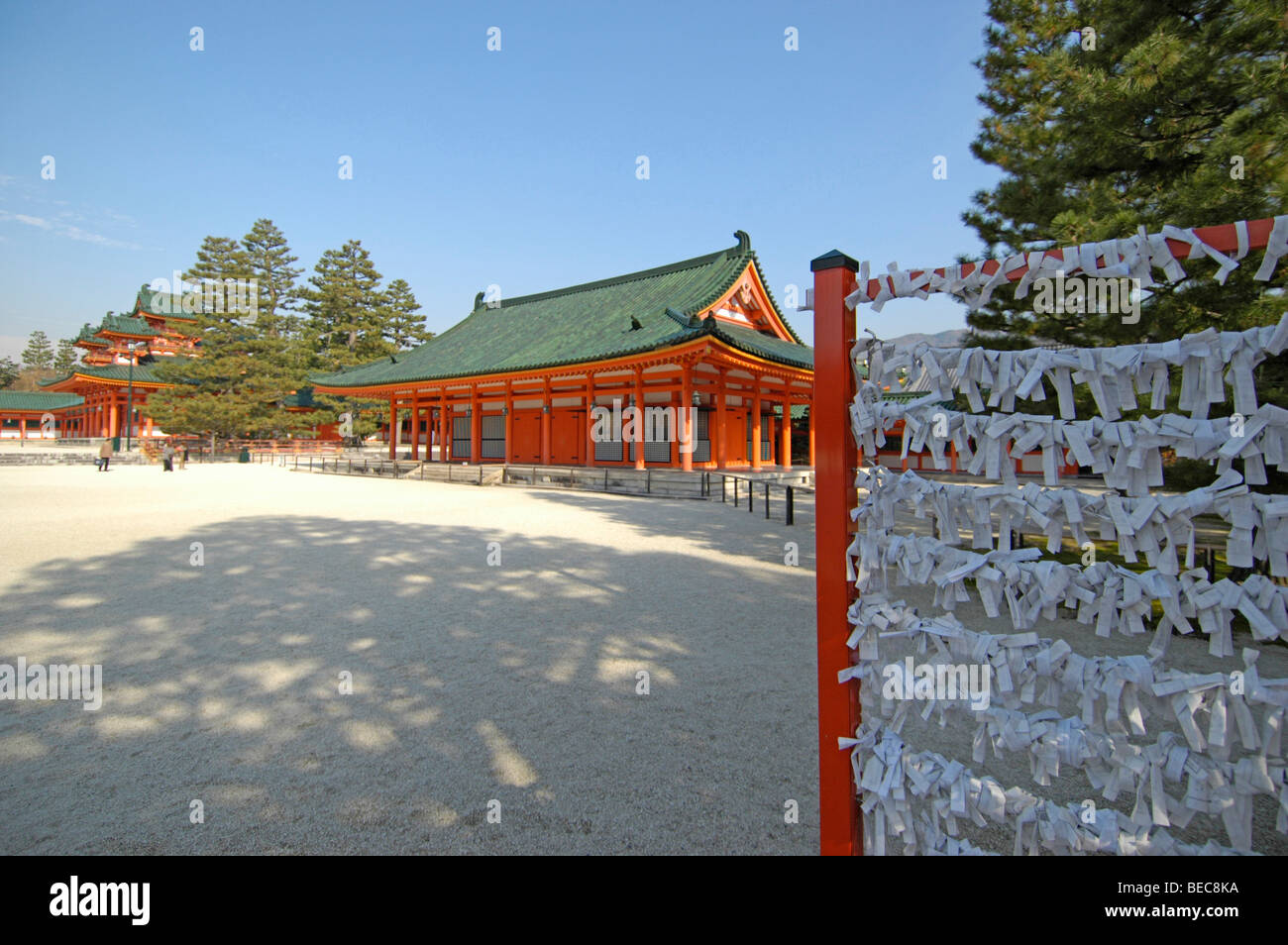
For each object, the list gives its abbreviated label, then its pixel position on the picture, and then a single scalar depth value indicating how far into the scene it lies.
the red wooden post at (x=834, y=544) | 1.71
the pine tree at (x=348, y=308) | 43.81
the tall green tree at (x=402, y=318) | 46.47
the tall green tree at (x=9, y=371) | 67.69
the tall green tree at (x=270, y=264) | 43.38
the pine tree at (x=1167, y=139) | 4.62
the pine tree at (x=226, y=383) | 32.19
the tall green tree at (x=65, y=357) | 76.94
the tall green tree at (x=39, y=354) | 79.50
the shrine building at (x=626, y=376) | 17.20
